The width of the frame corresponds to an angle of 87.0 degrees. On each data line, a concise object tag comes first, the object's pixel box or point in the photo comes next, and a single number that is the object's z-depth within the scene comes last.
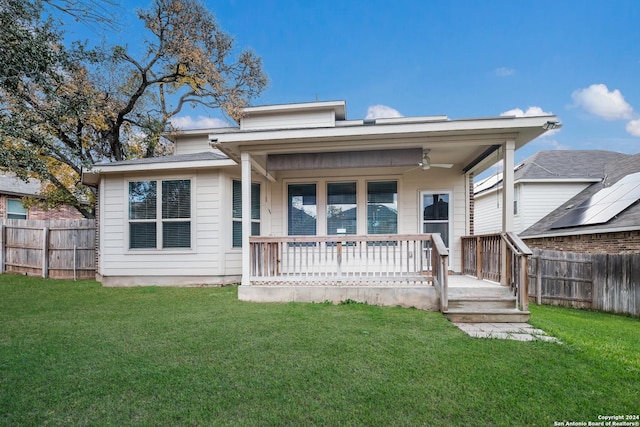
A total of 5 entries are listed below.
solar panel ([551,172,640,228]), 9.18
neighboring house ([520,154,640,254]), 8.20
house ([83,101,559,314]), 7.84
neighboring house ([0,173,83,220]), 14.10
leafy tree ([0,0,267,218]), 12.41
